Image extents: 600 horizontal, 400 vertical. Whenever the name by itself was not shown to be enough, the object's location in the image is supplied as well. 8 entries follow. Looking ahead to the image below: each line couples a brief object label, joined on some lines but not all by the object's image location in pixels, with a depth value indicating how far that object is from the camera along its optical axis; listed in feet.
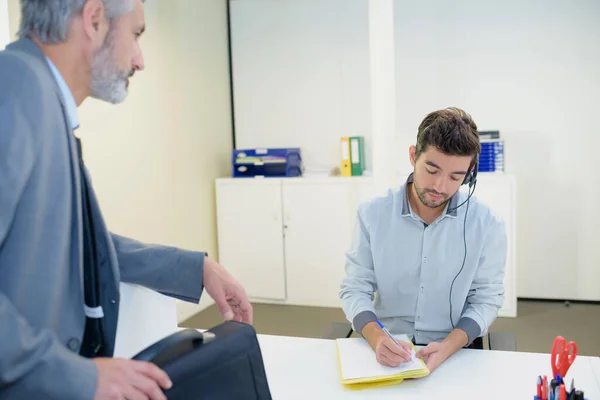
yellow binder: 15.43
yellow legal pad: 4.73
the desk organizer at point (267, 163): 15.79
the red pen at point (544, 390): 3.89
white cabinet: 15.08
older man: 2.62
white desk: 4.56
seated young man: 6.13
